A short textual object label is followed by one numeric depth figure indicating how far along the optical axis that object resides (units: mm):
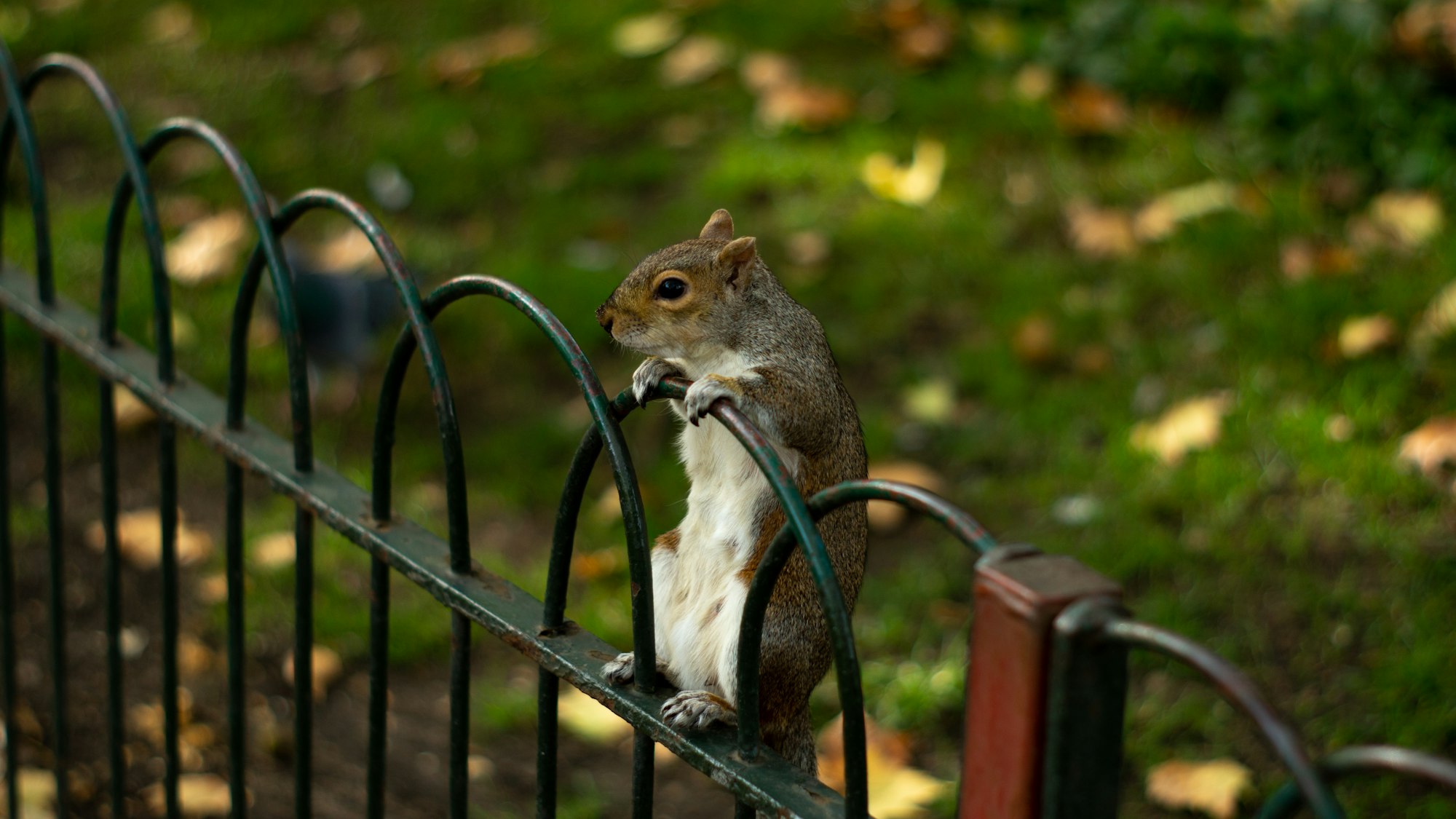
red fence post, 1629
